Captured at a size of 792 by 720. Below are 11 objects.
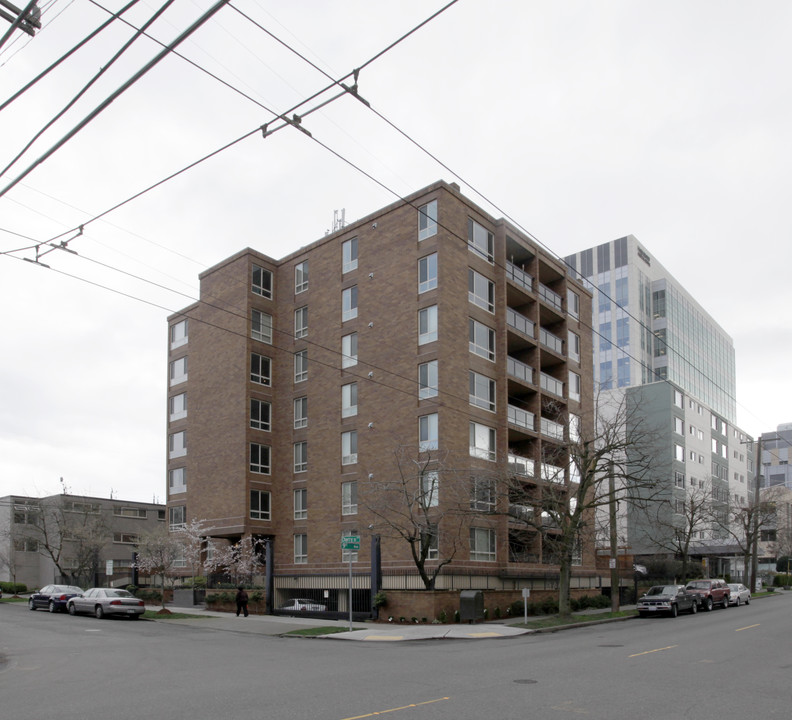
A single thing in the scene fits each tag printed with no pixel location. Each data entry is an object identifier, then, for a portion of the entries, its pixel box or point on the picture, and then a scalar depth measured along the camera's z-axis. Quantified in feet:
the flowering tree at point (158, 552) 124.06
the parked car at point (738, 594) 134.45
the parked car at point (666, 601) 109.91
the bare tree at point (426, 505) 107.24
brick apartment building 119.34
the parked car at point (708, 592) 124.26
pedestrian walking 113.09
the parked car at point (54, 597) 125.08
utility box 98.63
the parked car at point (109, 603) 111.65
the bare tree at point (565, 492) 100.68
